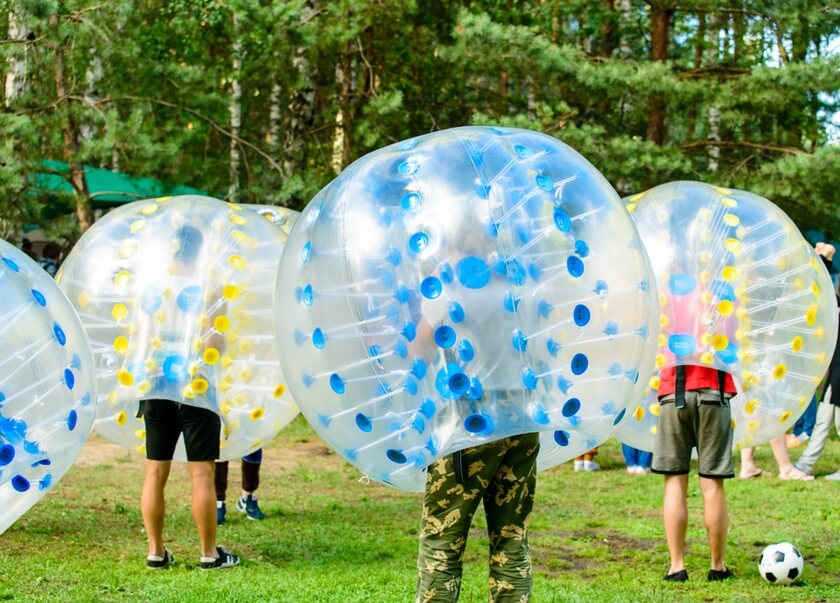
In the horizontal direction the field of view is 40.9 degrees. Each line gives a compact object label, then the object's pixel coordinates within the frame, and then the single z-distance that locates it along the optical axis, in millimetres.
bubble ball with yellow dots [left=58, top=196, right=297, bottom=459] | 5781
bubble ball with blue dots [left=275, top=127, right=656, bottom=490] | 3896
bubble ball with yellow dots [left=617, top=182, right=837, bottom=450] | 5578
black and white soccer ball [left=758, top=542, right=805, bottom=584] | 5941
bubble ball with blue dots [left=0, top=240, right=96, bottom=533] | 4047
